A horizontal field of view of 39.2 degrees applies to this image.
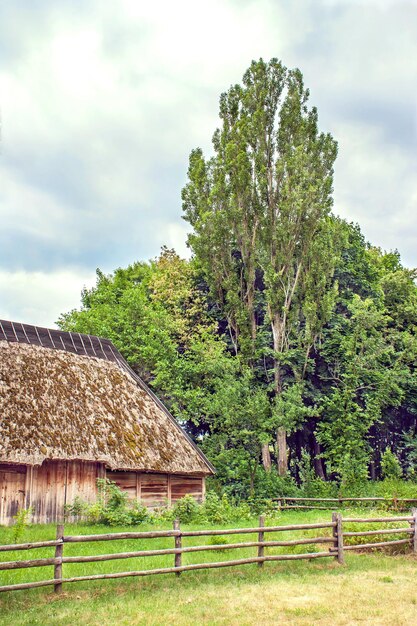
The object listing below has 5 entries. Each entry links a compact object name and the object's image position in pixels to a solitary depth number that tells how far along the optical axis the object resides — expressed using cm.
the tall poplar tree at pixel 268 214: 2997
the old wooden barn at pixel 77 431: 1895
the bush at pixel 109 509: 1864
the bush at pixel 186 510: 1964
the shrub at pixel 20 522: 1202
